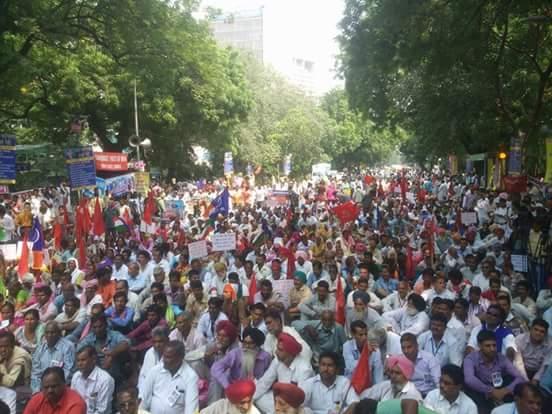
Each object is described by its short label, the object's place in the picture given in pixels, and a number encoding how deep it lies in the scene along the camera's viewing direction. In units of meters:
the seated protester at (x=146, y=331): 6.94
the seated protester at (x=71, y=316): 7.20
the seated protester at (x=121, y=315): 7.28
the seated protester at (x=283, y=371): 5.47
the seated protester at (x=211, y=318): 6.83
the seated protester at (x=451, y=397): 4.65
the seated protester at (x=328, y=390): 5.14
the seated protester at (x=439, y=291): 8.02
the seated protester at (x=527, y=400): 4.27
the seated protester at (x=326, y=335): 6.64
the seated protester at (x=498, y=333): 5.99
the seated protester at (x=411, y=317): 6.78
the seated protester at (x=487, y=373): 5.50
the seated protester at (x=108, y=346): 6.26
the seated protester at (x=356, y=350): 5.75
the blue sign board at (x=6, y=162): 11.93
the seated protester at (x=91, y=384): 5.21
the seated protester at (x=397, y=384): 4.77
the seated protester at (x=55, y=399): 4.43
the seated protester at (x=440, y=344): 6.06
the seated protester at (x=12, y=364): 5.79
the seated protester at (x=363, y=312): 7.14
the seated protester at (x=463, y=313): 6.87
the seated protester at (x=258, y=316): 6.64
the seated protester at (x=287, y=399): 4.29
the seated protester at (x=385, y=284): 8.92
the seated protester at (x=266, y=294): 8.19
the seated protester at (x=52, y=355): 6.00
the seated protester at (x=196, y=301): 7.79
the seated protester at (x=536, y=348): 6.12
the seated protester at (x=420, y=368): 5.51
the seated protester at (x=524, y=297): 7.84
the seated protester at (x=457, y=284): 8.38
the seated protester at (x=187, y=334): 6.49
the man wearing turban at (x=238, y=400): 4.36
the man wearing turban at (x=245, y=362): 5.53
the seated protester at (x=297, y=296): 8.27
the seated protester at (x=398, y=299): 7.93
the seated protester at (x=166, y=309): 7.35
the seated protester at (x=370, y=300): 7.83
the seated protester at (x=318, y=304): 7.75
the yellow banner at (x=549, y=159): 15.27
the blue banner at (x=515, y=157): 17.48
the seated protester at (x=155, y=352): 5.51
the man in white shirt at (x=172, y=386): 5.01
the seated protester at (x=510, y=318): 6.90
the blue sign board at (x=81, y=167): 13.69
